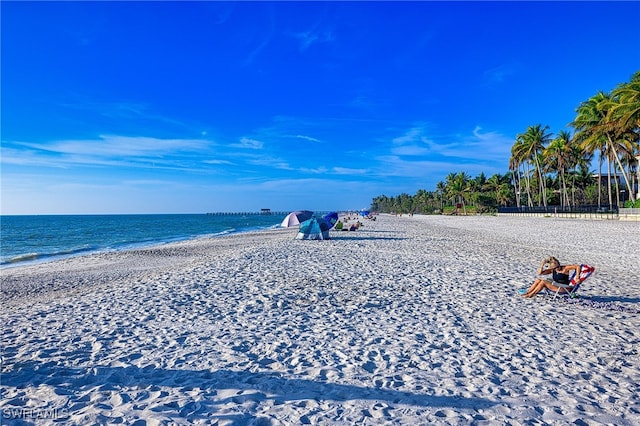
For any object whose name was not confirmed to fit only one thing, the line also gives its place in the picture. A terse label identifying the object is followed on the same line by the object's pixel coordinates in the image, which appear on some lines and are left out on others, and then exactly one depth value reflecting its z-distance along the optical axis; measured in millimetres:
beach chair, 7402
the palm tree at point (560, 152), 54031
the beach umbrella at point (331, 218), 25703
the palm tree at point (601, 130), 38281
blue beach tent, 22391
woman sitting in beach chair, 7578
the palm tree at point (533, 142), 58562
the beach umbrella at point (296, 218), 23484
